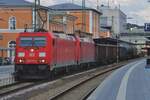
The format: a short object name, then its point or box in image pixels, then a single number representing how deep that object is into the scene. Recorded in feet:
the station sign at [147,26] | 168.87
